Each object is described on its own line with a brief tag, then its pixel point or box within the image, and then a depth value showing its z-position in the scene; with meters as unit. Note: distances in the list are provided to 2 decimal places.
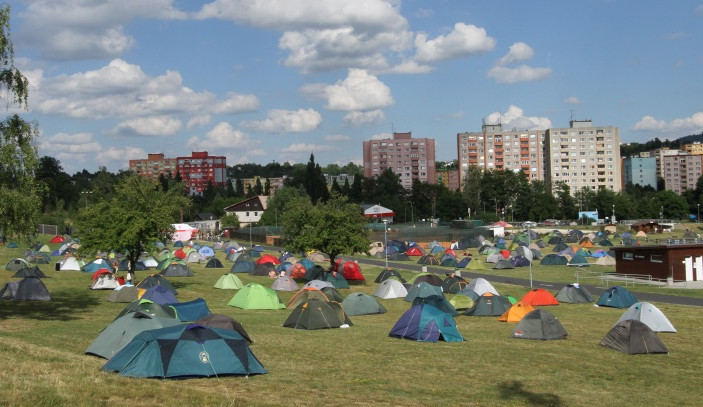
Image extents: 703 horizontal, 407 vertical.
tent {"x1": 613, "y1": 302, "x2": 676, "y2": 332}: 24.98
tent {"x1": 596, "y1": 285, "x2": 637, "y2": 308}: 32.62
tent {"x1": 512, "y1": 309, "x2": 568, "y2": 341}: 23.48
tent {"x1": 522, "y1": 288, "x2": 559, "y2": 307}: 33.38
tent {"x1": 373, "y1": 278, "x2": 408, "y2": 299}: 36.62
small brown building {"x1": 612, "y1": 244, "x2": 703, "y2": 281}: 41.53
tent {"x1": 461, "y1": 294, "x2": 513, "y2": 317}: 29.91
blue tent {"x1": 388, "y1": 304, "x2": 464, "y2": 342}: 22.25
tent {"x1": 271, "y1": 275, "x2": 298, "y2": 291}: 39.97
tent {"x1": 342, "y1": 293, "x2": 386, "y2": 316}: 30.08
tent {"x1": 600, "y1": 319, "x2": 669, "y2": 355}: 21.19
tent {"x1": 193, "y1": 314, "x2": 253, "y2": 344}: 19.70
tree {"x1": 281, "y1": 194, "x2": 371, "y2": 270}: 43.53
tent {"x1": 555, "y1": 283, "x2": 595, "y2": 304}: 34.50
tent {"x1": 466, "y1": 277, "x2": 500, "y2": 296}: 35.54
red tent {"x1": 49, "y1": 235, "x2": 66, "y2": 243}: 74.19
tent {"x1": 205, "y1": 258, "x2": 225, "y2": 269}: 56.06
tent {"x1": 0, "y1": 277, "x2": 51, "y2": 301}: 28.94
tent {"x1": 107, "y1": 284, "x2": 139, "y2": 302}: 30.75
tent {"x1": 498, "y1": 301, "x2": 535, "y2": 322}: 28.25
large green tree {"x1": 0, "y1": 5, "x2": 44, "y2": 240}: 20.83
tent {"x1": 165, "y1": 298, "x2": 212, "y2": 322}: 24.33
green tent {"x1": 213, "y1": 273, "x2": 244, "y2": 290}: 40.53
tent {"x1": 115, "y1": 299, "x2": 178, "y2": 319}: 21.00
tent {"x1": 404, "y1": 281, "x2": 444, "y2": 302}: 34.47
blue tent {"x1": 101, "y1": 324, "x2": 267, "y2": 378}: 14.16
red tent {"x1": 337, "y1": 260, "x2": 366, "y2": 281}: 46.38
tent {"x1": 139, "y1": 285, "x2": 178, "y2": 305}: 29.67
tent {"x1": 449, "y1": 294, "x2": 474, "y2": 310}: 32.19
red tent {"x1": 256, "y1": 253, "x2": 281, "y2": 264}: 53.19
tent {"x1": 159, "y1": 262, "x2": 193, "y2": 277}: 45.88
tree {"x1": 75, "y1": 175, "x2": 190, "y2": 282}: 35.22
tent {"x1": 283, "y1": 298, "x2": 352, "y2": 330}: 24.44
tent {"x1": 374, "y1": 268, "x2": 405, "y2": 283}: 43.28
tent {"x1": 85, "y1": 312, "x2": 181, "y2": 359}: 16.59
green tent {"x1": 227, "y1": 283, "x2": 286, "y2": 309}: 31.27
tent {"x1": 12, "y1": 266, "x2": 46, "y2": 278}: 39.16
